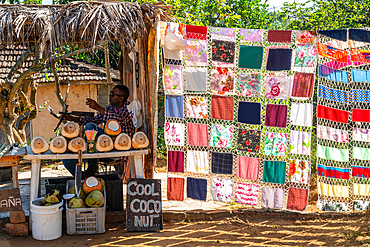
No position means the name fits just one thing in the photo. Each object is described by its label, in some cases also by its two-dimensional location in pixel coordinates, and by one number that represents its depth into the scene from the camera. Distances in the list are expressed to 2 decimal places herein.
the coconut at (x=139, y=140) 4.33
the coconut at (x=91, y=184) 4.23
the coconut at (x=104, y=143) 4.21
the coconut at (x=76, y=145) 4.12
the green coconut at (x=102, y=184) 4.38
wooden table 4.10
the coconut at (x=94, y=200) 4.16
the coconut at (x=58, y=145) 4.08
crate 4.14
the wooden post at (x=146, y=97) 4.68
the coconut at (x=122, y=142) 4.28
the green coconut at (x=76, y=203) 4.12
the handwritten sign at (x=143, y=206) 4.29
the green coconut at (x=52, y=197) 4.06
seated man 4.73
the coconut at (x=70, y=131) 4.17
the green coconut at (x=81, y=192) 4.25
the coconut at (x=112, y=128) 4.35
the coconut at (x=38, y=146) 4.06
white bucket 3.96
